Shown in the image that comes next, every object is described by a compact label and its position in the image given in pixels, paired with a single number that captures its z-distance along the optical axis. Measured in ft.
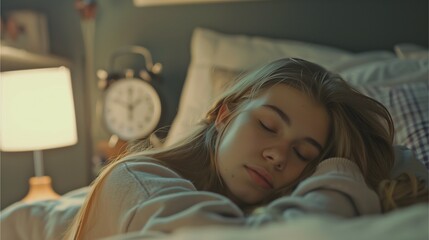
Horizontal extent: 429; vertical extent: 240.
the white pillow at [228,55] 6.73
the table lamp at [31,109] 6.74
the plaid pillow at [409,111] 4.50
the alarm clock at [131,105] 8.20
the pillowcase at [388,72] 5.71
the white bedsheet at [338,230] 1.63
